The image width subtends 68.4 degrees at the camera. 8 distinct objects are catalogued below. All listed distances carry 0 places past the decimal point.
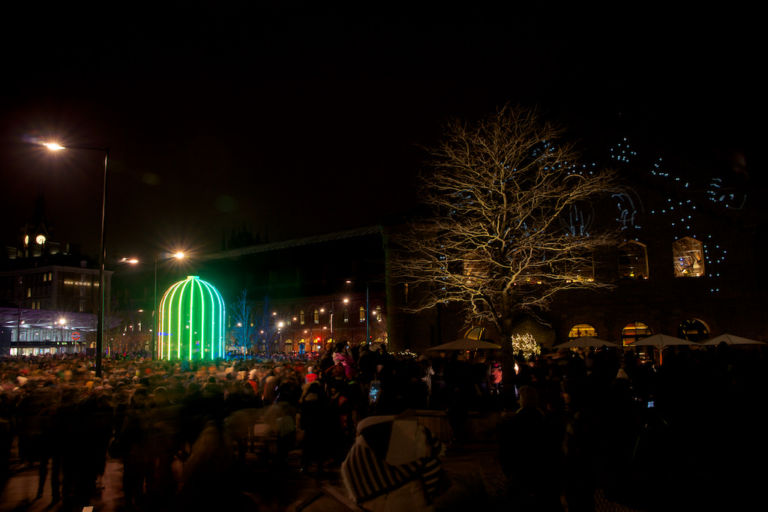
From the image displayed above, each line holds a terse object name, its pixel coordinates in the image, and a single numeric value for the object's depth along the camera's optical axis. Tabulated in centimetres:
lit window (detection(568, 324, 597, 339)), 3288
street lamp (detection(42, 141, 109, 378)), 1575
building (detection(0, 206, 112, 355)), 9575
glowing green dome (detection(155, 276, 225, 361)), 2766
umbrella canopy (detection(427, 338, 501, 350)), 2191
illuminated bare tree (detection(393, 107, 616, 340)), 1981
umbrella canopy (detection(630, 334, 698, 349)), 2111
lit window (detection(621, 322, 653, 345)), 3212
